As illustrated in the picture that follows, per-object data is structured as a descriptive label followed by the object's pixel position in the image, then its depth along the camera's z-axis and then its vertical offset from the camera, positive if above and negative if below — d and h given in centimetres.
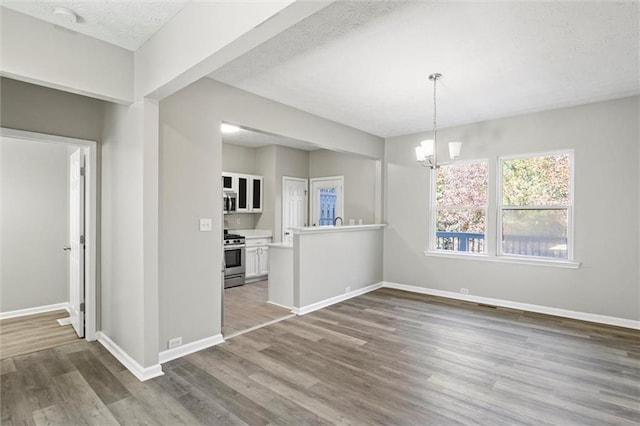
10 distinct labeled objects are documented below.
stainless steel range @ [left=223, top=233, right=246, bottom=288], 588 -87
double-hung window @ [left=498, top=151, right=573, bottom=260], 443 +10
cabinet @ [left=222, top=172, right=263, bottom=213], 645 +47
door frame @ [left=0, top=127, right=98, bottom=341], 350 -26
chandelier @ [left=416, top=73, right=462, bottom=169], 378 +74
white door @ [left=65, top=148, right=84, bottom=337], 363 -32
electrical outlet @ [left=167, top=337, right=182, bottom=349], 308 -124
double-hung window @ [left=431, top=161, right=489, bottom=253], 512 +8
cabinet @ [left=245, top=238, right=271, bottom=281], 638 -93
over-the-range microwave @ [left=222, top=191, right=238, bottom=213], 622 +22
